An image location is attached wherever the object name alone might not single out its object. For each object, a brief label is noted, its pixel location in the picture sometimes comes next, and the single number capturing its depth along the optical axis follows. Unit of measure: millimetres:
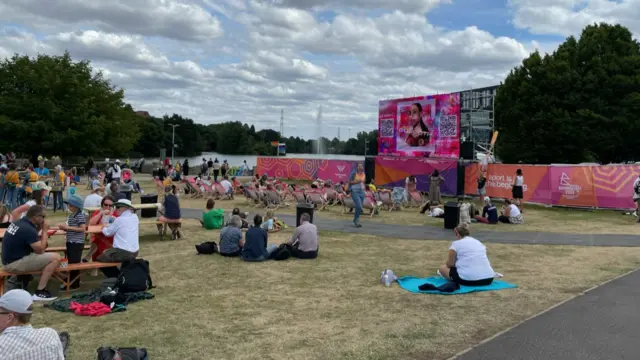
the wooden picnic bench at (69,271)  7469
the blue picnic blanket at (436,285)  7820
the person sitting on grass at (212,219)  14617
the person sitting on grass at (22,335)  3498
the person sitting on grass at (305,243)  10422
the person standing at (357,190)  15411
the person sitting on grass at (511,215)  16594
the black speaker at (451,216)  15062
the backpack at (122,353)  4492
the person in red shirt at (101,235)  9086
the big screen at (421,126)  26438
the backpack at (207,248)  10703
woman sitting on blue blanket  7965
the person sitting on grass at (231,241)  10523
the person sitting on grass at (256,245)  10102
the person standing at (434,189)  20250
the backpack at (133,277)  7363
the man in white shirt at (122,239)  8016
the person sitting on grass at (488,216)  16562
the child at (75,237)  8023
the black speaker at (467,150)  25609
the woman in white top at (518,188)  19672
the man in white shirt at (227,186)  23875
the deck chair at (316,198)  20078
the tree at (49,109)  43156
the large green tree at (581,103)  35875
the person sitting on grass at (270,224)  13956
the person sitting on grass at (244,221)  14058
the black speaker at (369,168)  30656
